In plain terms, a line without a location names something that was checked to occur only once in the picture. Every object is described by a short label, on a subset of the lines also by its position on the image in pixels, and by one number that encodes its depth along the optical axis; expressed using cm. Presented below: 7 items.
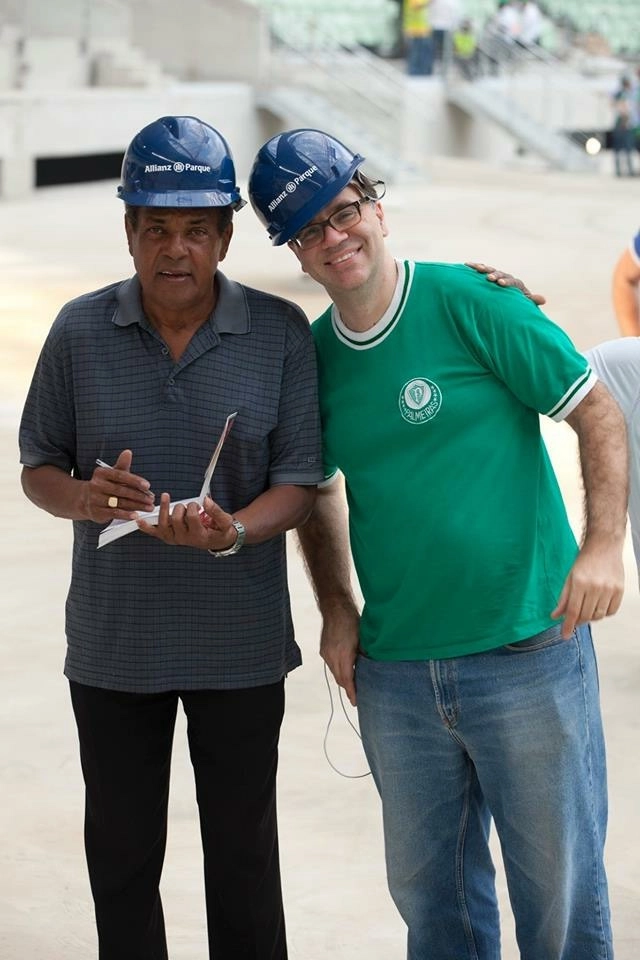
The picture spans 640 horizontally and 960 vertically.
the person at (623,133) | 3044
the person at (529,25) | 3631
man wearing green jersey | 317
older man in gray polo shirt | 326
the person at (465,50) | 3406
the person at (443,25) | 3281
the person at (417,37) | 3272
